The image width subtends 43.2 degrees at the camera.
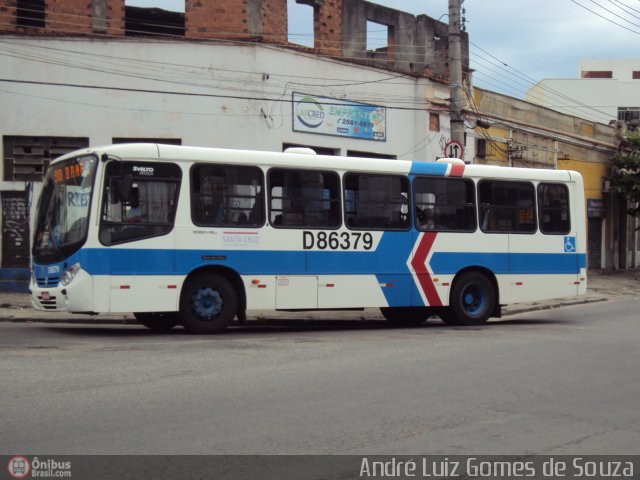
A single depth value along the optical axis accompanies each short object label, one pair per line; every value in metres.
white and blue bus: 12.00
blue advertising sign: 23.18
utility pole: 19.22
